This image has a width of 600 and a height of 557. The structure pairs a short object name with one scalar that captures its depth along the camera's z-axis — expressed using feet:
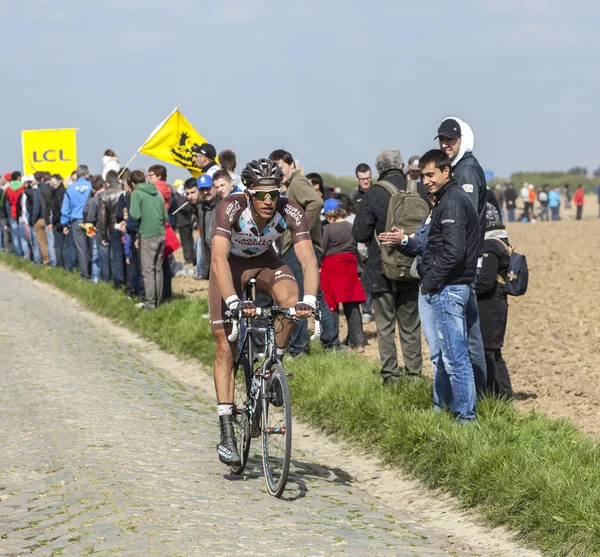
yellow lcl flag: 101.96
